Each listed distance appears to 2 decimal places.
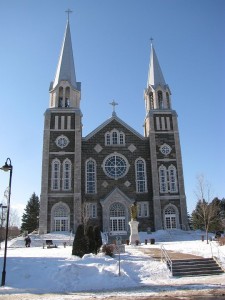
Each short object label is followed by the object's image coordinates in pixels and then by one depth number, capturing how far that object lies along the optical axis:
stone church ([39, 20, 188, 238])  40.88
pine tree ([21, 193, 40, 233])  60.22
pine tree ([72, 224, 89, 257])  19.58
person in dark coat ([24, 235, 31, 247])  33.10
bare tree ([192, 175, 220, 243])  46.71
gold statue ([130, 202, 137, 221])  30.44
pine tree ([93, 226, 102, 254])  20.83
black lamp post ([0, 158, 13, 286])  15.30
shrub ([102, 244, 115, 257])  19.83
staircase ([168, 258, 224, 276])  16.03
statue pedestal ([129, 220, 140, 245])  30.48
